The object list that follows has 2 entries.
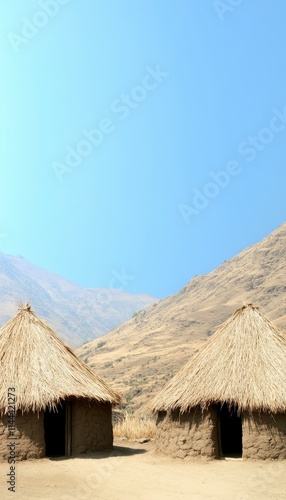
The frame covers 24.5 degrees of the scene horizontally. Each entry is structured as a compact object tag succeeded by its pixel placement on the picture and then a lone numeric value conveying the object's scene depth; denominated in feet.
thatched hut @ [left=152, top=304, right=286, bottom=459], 42.98
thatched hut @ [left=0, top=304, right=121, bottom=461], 43.16
